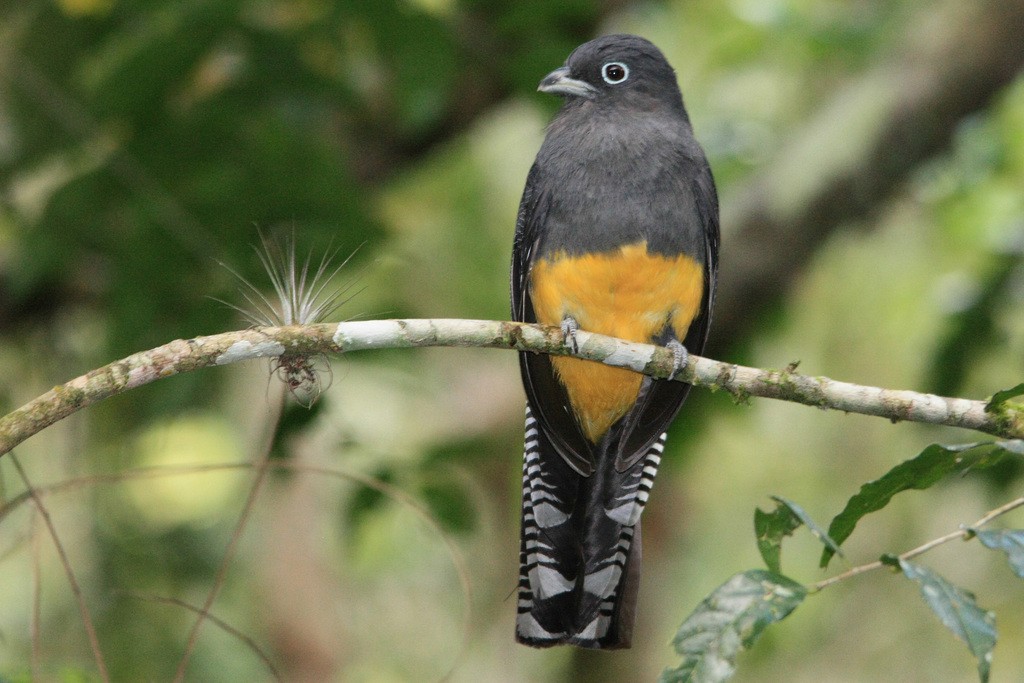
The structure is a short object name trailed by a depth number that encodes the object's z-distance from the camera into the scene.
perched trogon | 6.75
